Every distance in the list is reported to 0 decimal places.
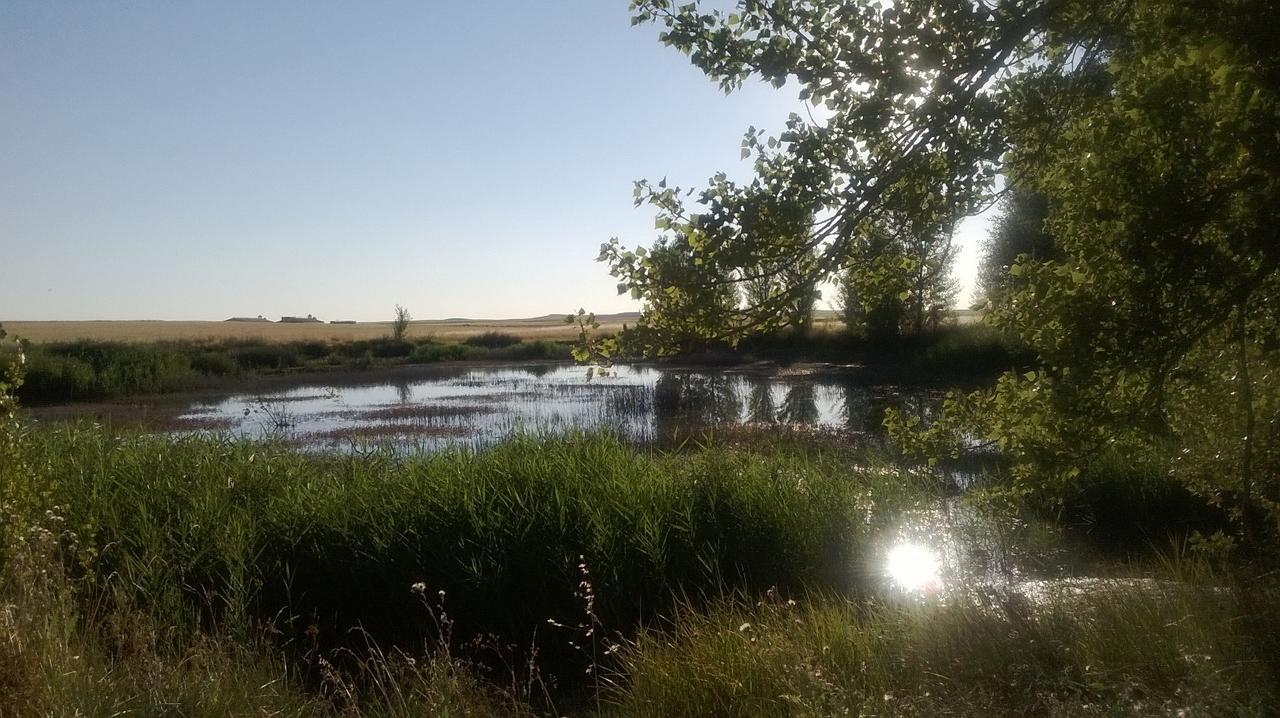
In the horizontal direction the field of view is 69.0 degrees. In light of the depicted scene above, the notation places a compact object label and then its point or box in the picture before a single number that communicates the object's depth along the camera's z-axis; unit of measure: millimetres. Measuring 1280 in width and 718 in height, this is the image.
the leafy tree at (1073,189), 3492
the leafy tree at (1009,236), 23875
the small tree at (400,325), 44938
